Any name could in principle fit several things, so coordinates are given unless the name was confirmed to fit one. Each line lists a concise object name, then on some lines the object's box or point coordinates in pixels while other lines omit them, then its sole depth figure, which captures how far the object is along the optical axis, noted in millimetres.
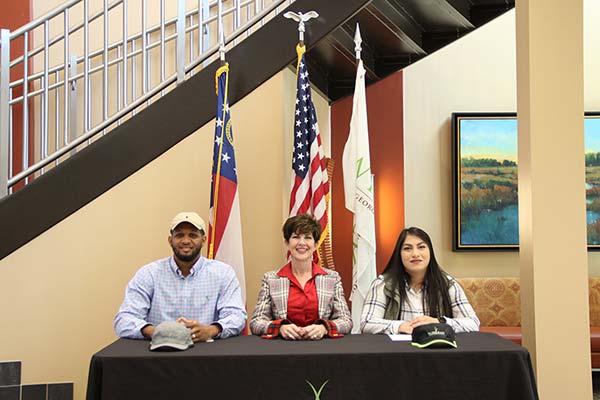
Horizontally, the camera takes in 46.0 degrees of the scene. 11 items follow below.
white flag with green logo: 4590
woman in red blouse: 3664
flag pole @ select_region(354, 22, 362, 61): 4664
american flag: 4535
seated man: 3607
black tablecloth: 2850
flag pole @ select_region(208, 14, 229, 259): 4328
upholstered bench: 6465
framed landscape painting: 6816
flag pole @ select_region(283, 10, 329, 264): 4543
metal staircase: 4629
